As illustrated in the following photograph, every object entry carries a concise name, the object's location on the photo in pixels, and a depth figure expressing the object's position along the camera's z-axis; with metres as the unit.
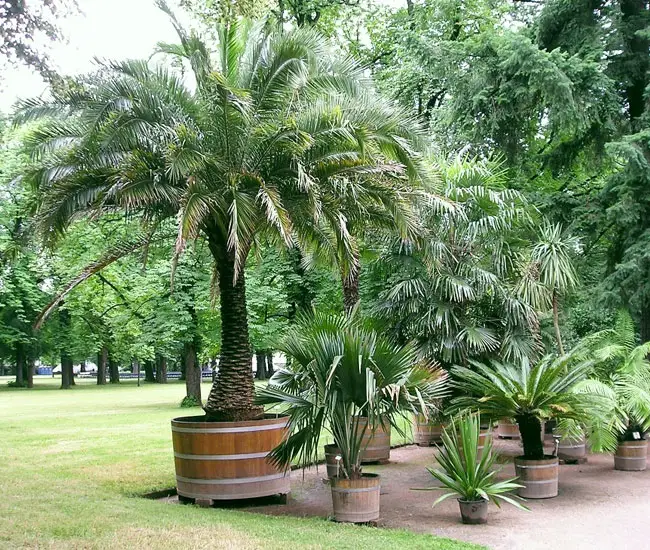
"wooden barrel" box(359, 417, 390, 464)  11.56
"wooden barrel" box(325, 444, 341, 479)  9.16
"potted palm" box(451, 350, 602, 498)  8.55
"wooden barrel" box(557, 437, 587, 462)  11.68
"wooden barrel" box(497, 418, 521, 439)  15.00
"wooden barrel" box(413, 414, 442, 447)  13.82
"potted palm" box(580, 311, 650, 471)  9.35
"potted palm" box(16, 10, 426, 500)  8.19
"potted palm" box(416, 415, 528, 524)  7.35
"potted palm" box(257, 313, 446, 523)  7.22
